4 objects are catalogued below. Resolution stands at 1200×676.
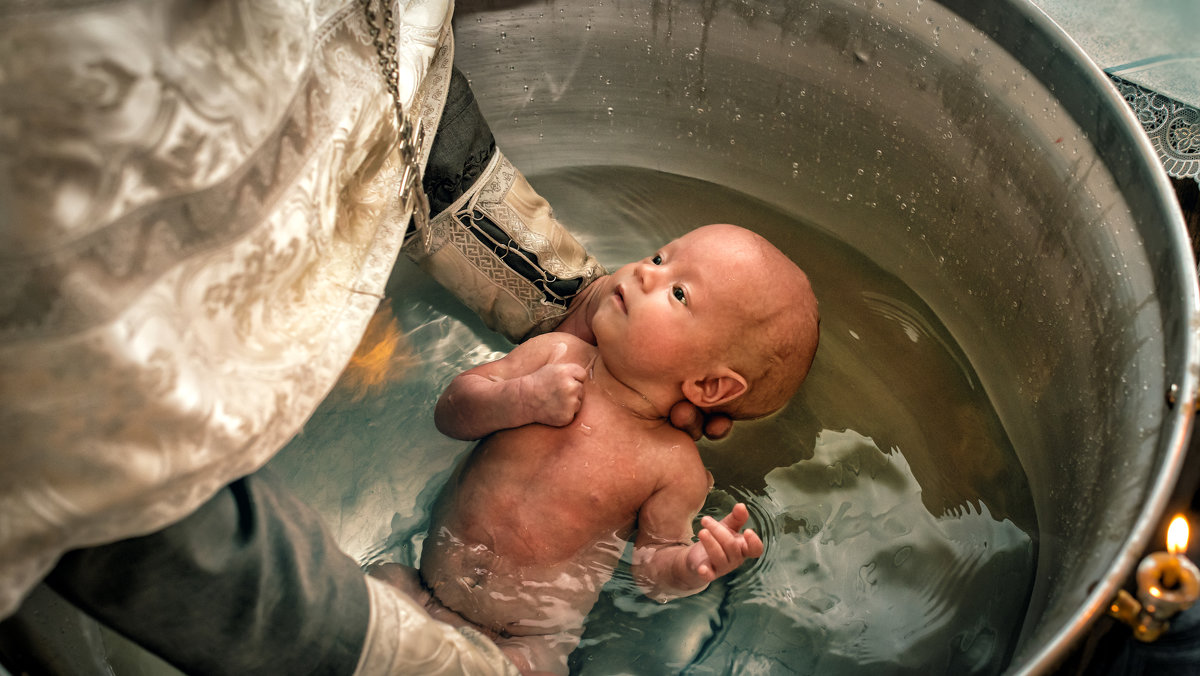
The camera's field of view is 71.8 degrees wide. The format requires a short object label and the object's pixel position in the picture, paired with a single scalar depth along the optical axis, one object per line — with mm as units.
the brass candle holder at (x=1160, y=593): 570
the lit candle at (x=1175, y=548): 580
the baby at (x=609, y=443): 932
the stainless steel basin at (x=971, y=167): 754
